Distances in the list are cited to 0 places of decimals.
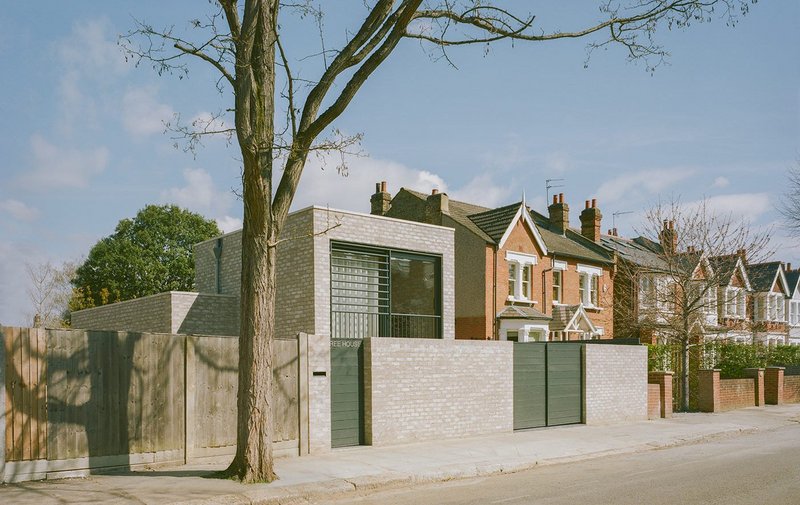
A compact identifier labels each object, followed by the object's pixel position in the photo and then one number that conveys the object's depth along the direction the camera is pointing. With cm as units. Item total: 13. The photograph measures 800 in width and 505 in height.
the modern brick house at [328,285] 1725
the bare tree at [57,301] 4516
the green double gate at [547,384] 1764
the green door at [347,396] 1396
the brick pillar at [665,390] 2203
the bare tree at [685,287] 2517
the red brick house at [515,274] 2888
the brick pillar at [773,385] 2812
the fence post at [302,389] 1312
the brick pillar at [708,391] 2436
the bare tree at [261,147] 1028
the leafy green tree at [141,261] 4616
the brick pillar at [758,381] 2736
